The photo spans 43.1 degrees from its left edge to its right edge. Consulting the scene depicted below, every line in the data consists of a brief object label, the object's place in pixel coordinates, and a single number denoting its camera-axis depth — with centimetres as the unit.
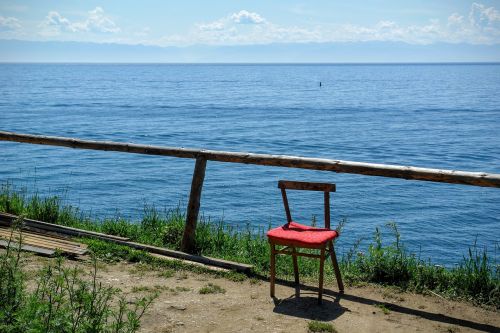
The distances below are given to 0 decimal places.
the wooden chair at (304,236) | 638
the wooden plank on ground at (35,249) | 804
